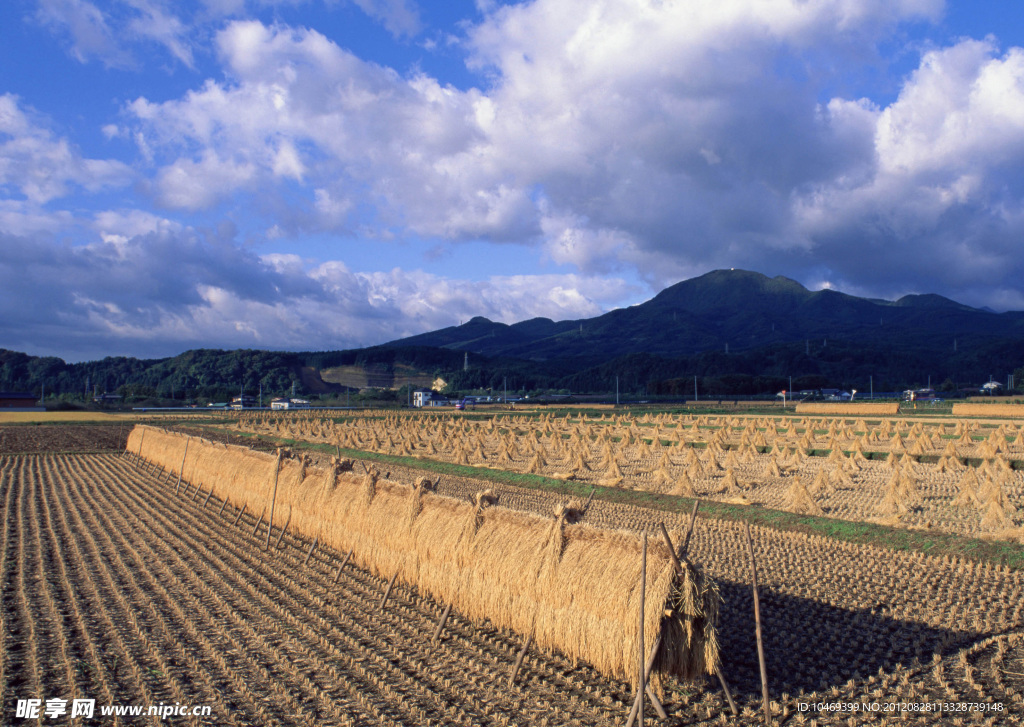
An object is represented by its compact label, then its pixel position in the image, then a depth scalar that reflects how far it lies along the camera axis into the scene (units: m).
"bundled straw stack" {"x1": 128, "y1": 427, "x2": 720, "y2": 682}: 5.65
